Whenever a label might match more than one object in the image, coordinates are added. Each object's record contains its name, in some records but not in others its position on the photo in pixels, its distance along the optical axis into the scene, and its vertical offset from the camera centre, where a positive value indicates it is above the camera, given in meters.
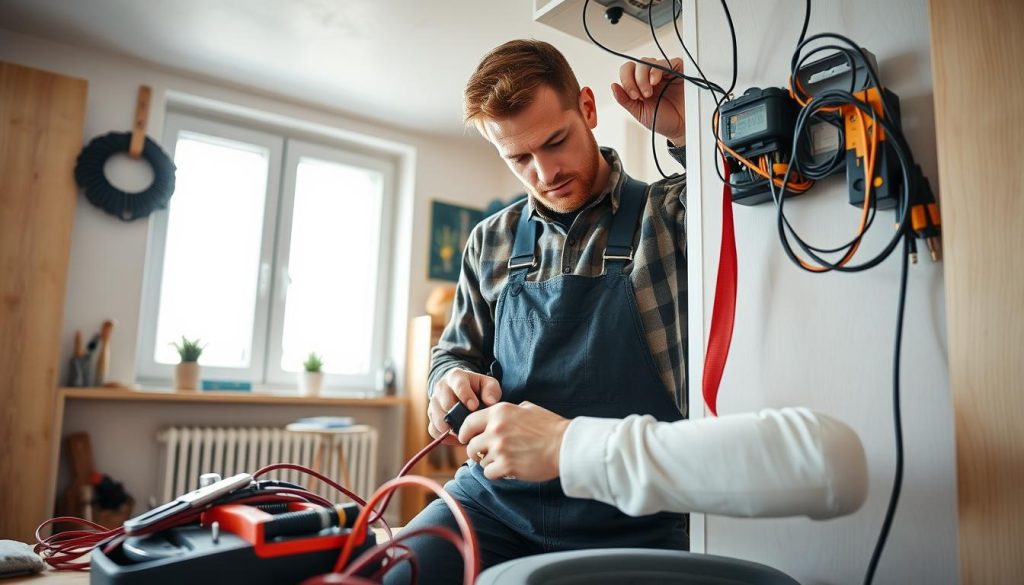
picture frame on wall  4.30 +0.90
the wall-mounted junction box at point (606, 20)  1.21 +0.68
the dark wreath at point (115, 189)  3.15 +0.90
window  3.62 +0.65
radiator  3.30 -0.44
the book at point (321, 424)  3.32 -0.26
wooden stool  3.41 -0.41
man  1.09 +0.15
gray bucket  0.68 -0.19
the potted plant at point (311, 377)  3.69 -0.02
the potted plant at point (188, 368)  3.32 +0.01
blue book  3.50 -0.08
